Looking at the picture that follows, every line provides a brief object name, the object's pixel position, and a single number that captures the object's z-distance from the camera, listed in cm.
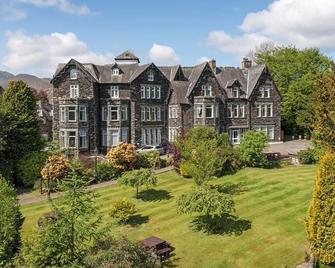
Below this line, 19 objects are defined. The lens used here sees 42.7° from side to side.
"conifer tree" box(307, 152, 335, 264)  2294
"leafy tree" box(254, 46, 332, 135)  7419
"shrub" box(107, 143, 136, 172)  4653
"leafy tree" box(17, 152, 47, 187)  4678
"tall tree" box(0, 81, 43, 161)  4872
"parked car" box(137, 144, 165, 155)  5893
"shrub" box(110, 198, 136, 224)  3288
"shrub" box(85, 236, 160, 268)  1827
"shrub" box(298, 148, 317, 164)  4600
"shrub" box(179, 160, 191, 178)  4254
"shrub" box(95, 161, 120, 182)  4598
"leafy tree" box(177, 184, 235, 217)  2934
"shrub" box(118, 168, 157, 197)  3769
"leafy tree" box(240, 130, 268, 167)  4462
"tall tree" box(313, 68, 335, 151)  2262
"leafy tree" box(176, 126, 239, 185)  3706
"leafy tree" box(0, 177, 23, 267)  2388
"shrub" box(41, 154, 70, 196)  4319
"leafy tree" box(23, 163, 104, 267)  1850
